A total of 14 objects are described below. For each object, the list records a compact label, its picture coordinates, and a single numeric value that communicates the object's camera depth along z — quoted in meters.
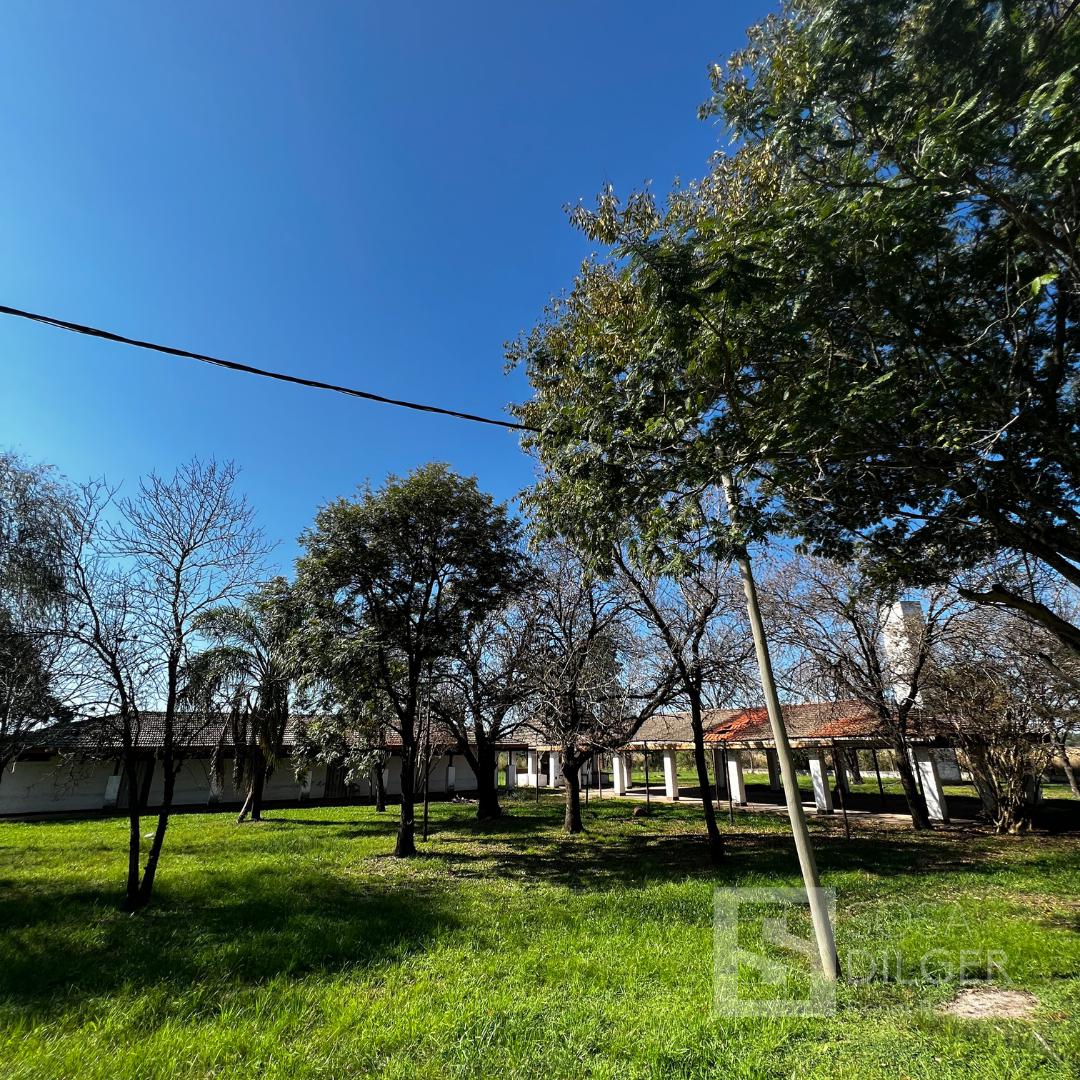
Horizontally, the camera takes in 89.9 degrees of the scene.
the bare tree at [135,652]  8.84
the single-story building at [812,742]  18.55
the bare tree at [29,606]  10.08
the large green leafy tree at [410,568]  13.96
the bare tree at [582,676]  14.98
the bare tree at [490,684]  17.12
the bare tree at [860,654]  16.08
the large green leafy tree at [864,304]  4.87
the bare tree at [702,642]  12.73
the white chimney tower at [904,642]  16.25
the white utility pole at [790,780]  5.78
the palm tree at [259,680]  15.74
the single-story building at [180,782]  23.56
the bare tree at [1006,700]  13.85
